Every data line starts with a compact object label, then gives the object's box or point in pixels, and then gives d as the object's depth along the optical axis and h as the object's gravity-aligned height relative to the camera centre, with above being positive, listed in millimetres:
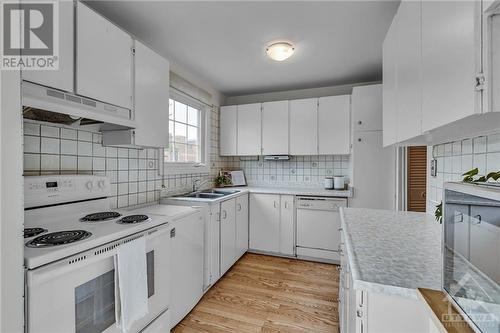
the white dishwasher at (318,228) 2882 -793
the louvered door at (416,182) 2629 -181
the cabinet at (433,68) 634 +362
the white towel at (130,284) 1164 -626
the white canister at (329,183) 3238 -241
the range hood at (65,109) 1085 +309
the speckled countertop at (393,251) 779 -383
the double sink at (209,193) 2755 -355
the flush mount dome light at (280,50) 2104 +1079
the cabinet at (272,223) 3068 -784
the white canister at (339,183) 3197 -236
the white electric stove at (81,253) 891 -399
